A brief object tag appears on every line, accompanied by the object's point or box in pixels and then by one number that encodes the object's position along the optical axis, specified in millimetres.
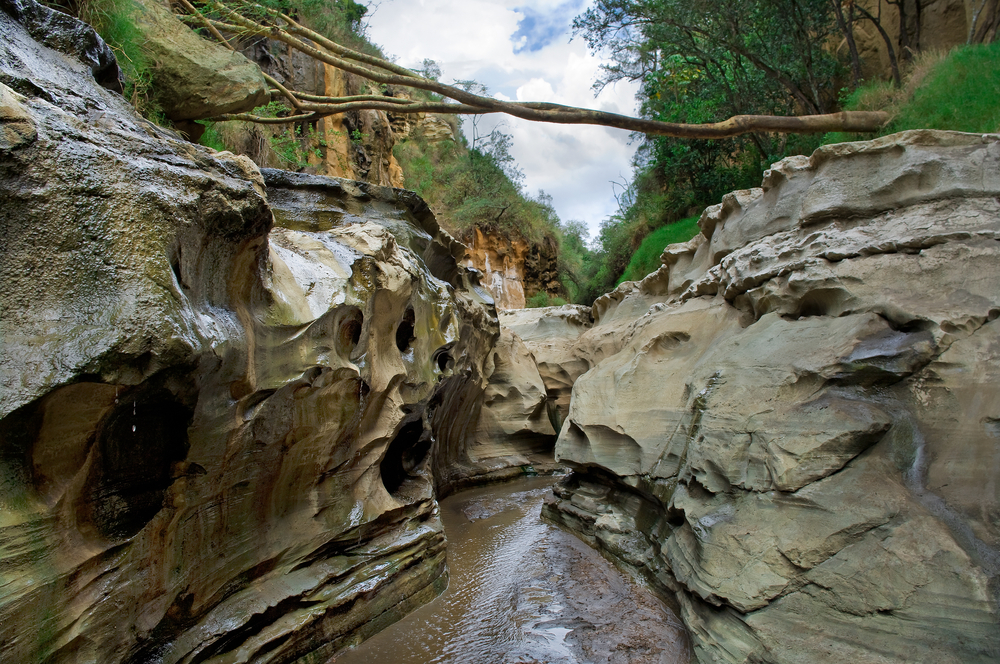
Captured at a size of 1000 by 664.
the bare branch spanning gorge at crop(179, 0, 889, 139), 7098
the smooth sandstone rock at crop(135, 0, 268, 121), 6293
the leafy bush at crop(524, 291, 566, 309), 19766
